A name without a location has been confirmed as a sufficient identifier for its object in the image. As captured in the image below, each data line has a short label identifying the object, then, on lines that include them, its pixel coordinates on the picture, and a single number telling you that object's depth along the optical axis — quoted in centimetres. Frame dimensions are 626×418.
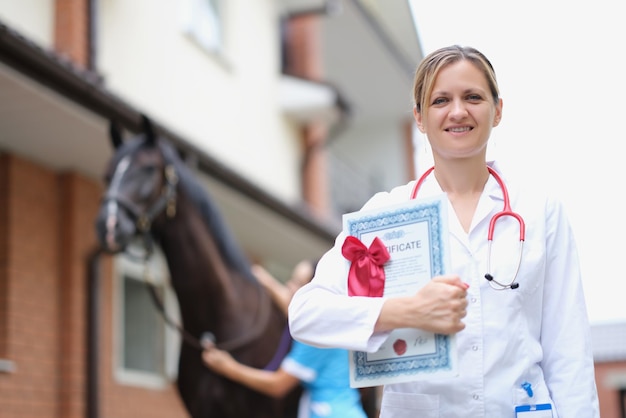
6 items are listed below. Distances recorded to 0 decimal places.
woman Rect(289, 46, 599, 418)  208
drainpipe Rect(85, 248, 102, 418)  840
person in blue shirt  468
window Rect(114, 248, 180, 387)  959
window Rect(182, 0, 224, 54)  1109
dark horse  530
